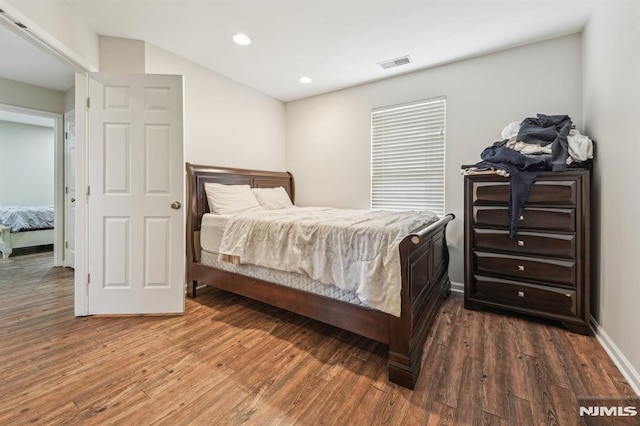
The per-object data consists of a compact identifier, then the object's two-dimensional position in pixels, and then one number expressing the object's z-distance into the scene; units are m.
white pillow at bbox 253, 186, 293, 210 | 3.60
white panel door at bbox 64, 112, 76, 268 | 3.95
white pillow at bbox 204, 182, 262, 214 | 3.02
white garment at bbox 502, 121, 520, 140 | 2.50
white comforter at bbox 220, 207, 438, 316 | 1.68
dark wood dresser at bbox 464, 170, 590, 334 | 2.12
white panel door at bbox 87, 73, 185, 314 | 2.41
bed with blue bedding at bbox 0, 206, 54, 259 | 4.57
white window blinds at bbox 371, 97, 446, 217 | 3.24
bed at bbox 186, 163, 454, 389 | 1.60
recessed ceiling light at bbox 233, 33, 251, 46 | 2.64
